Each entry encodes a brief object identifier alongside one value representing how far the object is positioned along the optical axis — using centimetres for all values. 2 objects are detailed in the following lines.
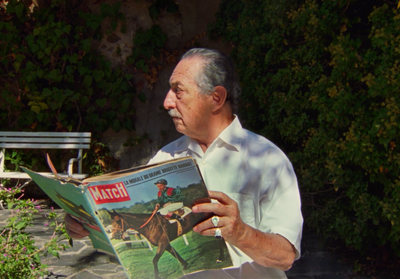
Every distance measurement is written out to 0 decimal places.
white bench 538
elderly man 142
